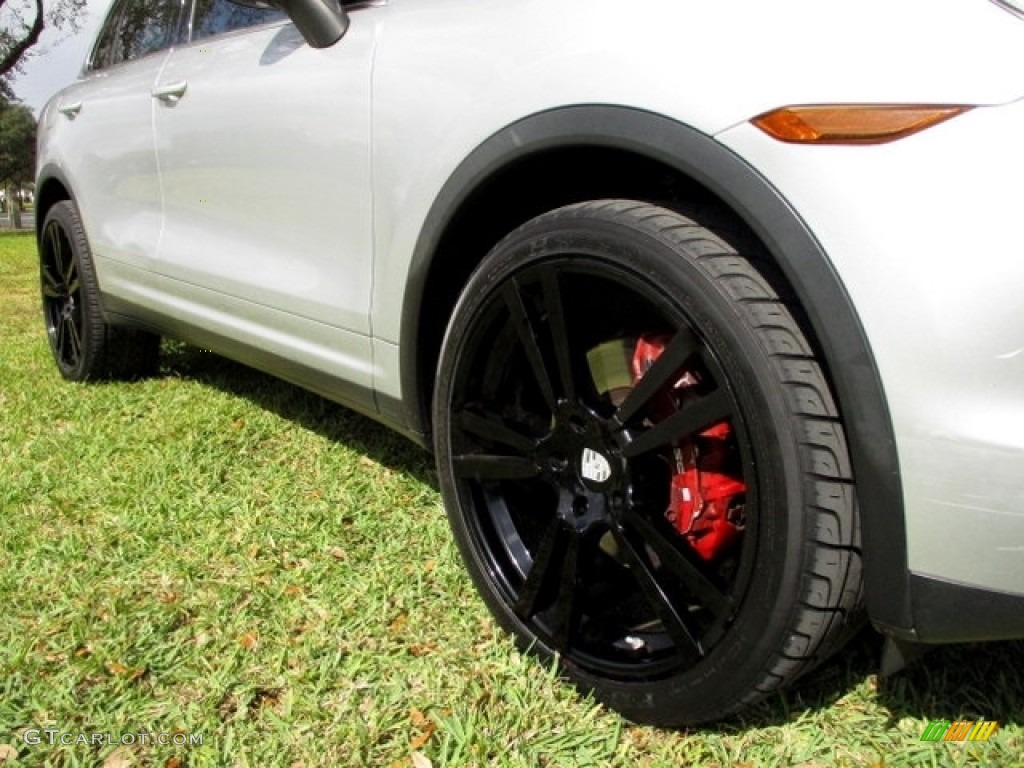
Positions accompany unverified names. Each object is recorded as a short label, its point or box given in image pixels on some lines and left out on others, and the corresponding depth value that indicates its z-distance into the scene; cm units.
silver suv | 130
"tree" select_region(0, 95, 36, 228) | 4762
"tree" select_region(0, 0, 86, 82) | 2545
